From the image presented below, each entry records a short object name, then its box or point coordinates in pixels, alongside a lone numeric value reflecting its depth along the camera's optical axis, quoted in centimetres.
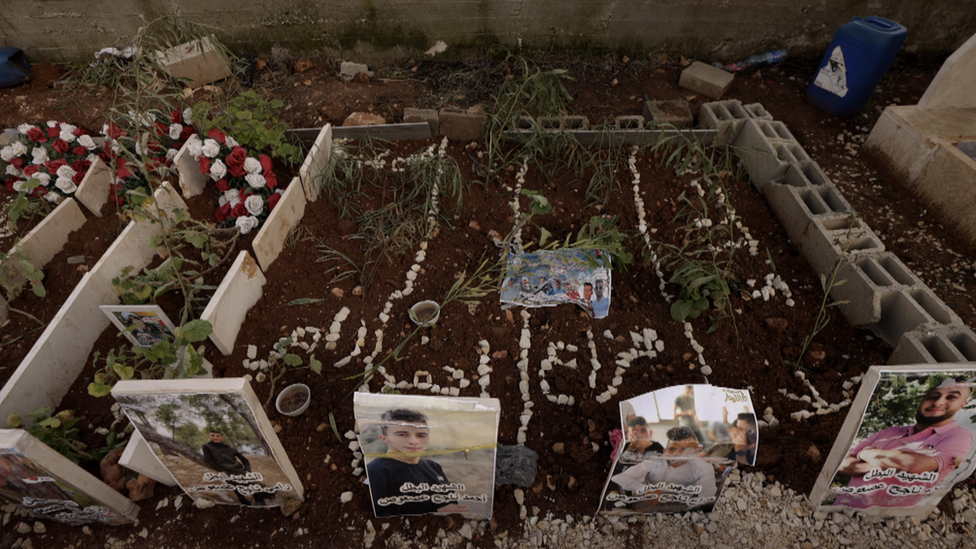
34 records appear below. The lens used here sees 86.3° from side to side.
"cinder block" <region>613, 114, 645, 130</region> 340
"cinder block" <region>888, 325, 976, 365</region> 210
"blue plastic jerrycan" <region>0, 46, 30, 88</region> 393
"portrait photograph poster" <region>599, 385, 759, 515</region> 164
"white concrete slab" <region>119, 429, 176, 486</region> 178
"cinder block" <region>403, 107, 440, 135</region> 342
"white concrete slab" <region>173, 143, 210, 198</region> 274
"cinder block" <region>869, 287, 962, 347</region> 223
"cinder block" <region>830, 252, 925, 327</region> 235
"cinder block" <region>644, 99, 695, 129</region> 346
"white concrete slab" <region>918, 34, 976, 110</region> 306
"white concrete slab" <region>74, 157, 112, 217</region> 279
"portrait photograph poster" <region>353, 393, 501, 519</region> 154
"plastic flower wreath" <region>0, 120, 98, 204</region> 288
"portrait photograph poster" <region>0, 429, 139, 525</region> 157
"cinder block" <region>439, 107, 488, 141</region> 337
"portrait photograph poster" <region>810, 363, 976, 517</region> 158
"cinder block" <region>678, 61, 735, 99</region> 387
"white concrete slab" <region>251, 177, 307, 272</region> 251
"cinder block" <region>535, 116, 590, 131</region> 336
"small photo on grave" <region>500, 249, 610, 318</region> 253
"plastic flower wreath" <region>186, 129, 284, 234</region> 267
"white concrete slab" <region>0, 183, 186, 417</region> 204
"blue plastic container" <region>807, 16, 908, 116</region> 336
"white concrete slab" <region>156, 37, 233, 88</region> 374
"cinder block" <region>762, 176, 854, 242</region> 275
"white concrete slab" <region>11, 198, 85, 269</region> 257
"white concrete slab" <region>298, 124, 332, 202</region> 286
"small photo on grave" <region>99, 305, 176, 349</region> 212
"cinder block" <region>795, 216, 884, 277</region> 255
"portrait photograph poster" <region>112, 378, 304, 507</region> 150
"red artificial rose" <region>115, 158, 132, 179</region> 278
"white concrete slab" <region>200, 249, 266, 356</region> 219
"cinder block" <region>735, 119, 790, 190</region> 309
